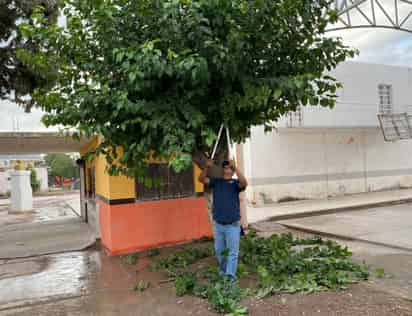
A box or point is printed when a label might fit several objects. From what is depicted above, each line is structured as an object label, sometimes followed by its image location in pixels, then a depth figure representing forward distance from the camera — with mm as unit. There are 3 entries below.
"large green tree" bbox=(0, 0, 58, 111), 5867
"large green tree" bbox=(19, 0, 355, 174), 3979
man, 4398
